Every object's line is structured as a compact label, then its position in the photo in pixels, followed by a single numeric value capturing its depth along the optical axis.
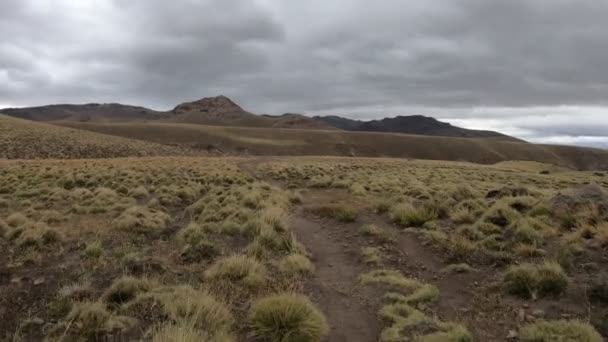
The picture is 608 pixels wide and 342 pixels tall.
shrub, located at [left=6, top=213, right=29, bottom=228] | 11.74
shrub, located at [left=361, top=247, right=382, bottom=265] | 8.88
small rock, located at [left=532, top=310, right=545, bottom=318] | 5.77
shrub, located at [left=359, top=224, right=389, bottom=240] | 10.78
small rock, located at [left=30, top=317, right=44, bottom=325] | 5.54
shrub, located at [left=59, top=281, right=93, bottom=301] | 6.26
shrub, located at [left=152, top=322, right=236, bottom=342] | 4.42
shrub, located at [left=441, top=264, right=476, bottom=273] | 8.04
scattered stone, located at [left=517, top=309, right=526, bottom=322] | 5.76
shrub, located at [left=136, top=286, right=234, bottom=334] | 5.22
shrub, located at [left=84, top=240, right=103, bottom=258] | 8.89
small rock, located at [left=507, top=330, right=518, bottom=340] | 5.28
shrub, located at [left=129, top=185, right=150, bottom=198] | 19.14
